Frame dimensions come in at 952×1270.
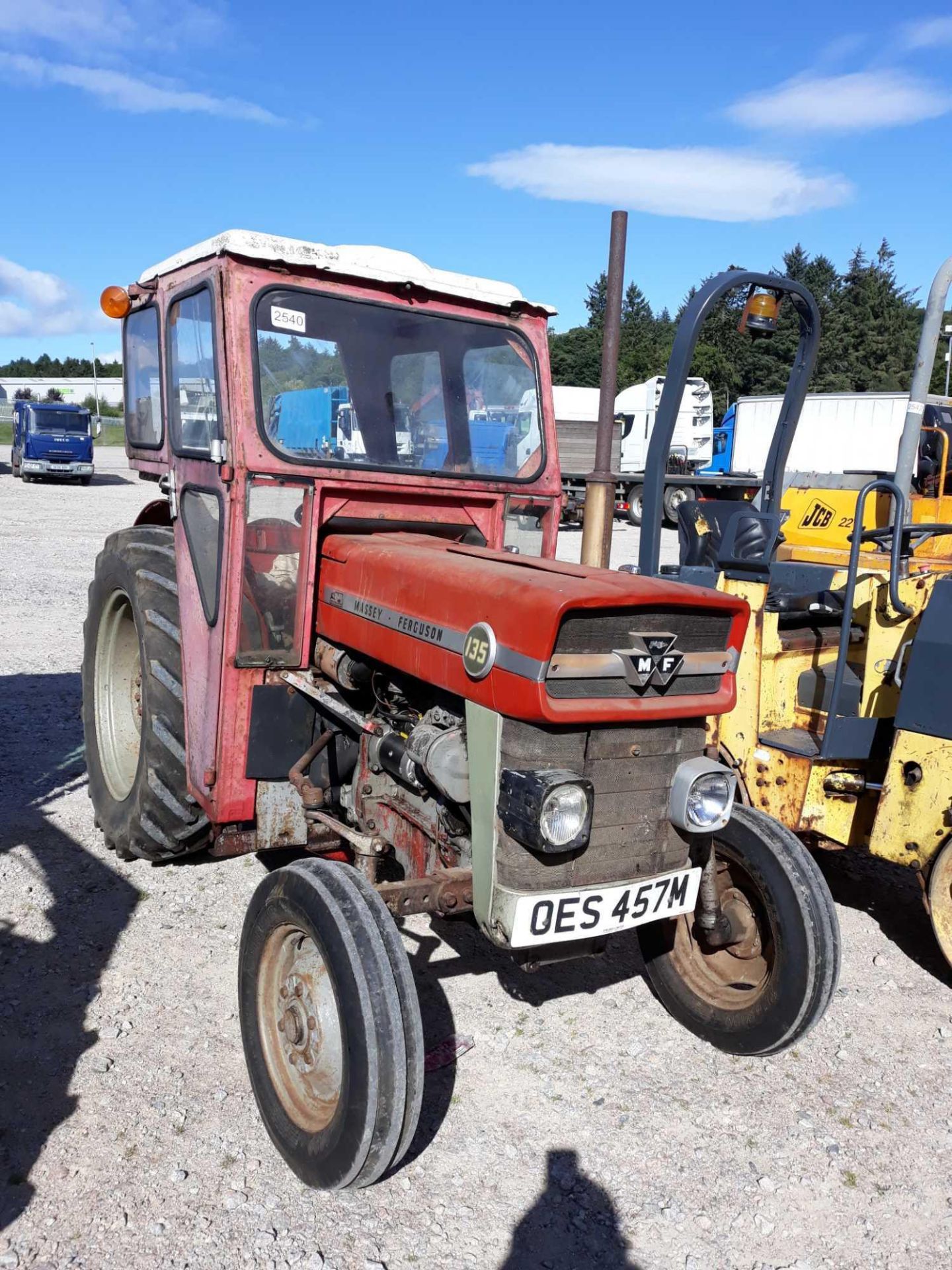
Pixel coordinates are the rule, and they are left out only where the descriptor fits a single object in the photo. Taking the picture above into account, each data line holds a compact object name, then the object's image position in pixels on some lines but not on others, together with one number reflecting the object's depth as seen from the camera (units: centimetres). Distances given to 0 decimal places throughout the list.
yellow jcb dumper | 373
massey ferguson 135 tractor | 250
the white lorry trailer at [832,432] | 2136
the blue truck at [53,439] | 2323
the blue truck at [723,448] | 2527
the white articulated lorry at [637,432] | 2109
